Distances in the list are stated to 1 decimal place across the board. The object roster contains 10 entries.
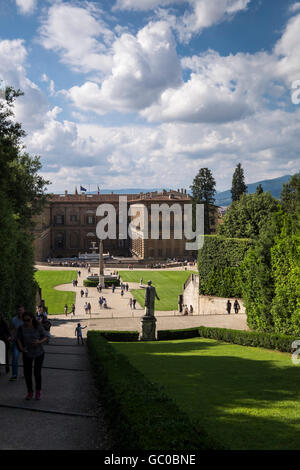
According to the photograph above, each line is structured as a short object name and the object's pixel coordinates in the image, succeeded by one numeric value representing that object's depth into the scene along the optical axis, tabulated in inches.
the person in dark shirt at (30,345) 284.7
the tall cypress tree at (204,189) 2539.4
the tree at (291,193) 2293.3
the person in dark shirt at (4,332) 364.2
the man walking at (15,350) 352.8
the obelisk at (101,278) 1971.7
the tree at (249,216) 1576.3
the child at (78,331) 805.9
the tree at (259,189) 2664.9
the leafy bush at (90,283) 2030.0
